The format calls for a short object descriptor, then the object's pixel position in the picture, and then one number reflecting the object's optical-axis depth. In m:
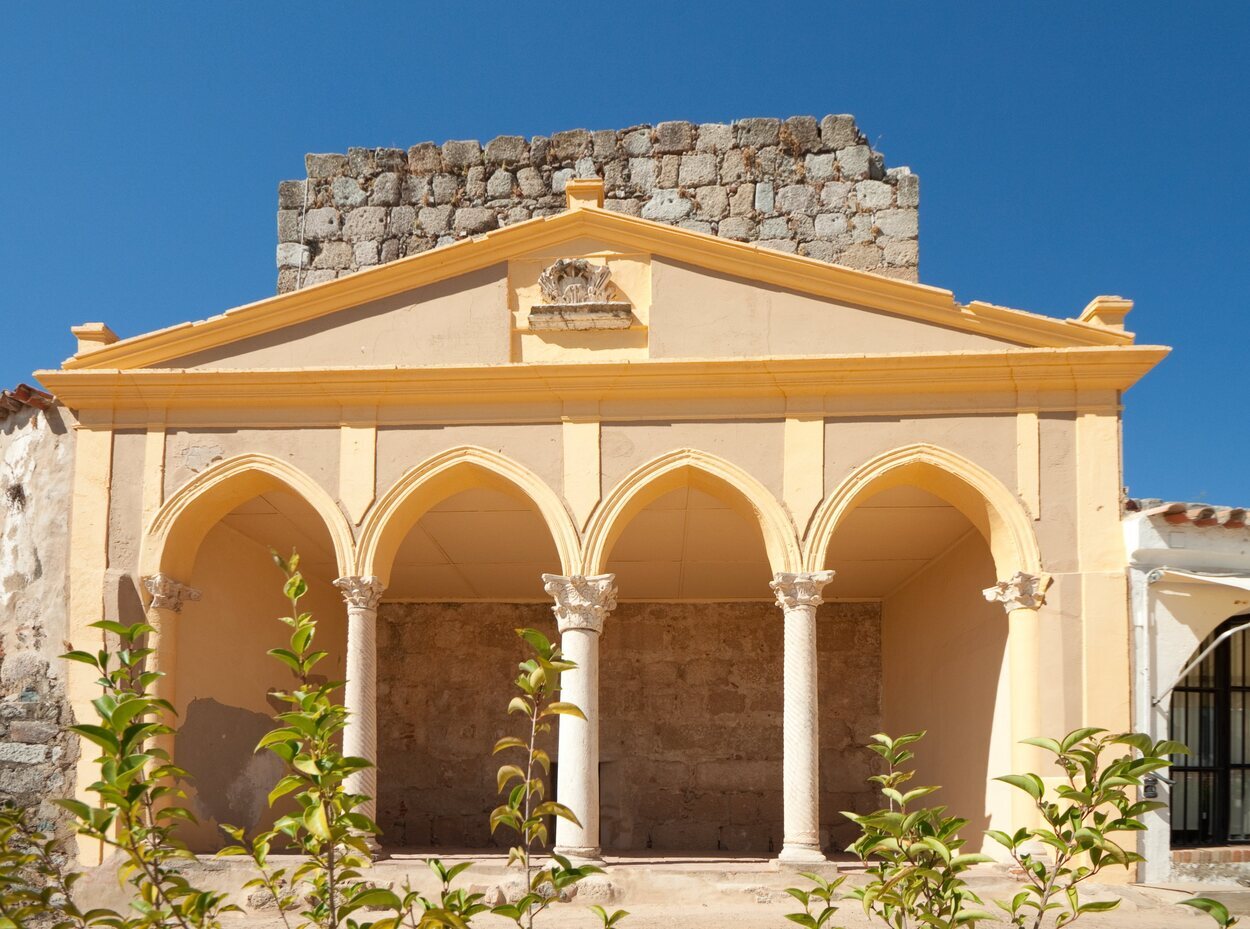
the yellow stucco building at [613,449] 9.24
